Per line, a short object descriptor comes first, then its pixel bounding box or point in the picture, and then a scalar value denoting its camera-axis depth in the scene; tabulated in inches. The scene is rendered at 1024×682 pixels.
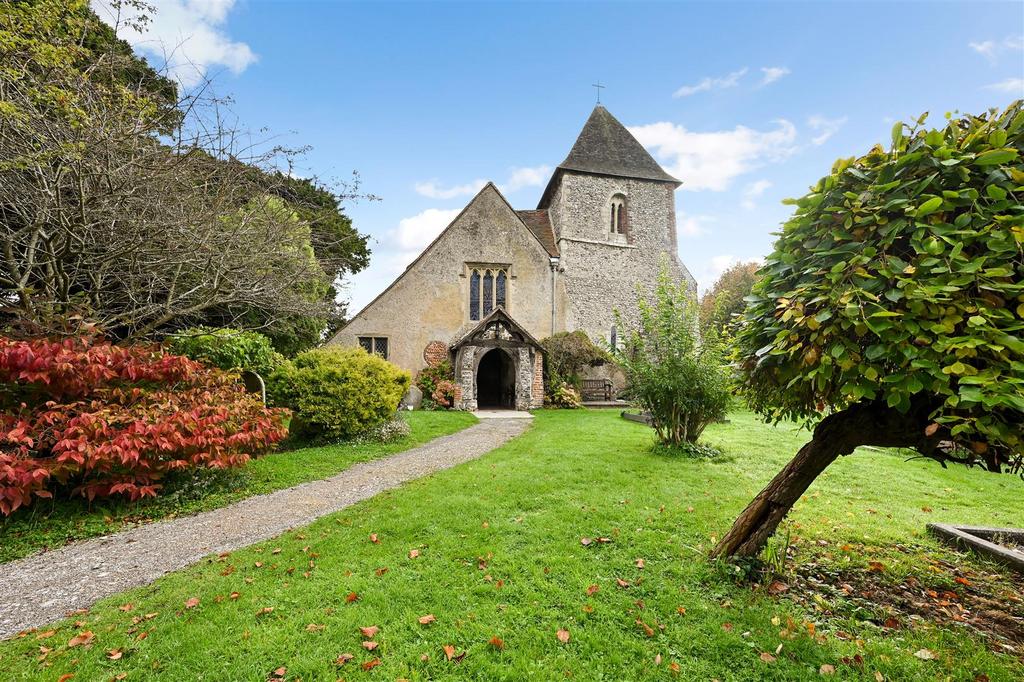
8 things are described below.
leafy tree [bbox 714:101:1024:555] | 87.0
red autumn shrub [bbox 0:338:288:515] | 196.5
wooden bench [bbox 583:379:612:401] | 785.9
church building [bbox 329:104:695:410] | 703.1
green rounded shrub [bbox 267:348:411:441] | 373.1
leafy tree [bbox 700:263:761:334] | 1357.9
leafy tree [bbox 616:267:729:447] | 339.9
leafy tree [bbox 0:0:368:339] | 220.4
